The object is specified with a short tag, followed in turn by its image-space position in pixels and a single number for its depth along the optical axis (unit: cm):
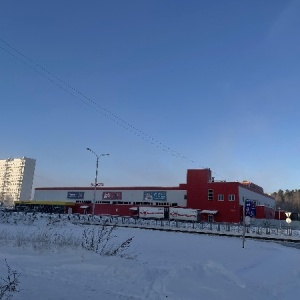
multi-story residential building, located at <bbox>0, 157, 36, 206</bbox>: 18988
